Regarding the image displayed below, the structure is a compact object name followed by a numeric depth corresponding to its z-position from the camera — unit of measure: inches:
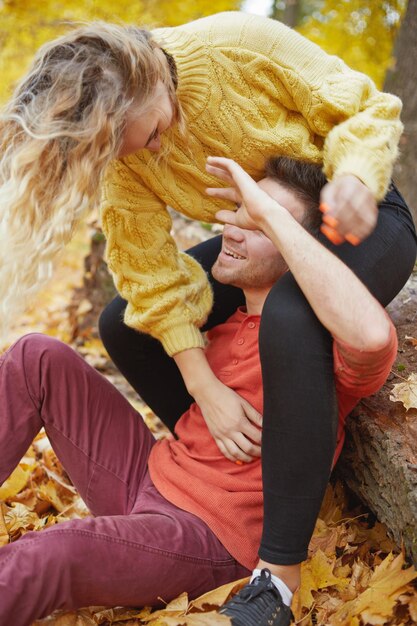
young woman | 67.1
